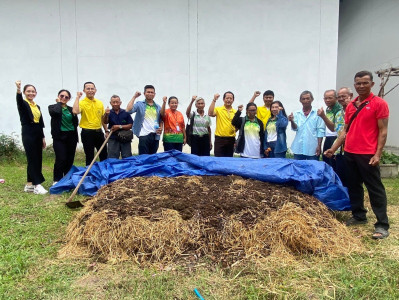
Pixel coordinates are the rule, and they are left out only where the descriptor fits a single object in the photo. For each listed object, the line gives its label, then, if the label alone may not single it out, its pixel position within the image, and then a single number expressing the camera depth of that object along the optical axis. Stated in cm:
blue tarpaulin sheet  334
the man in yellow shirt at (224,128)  475
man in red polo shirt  285
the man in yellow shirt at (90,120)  450
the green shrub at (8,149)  754
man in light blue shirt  416
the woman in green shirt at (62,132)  430
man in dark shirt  457
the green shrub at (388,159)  622
